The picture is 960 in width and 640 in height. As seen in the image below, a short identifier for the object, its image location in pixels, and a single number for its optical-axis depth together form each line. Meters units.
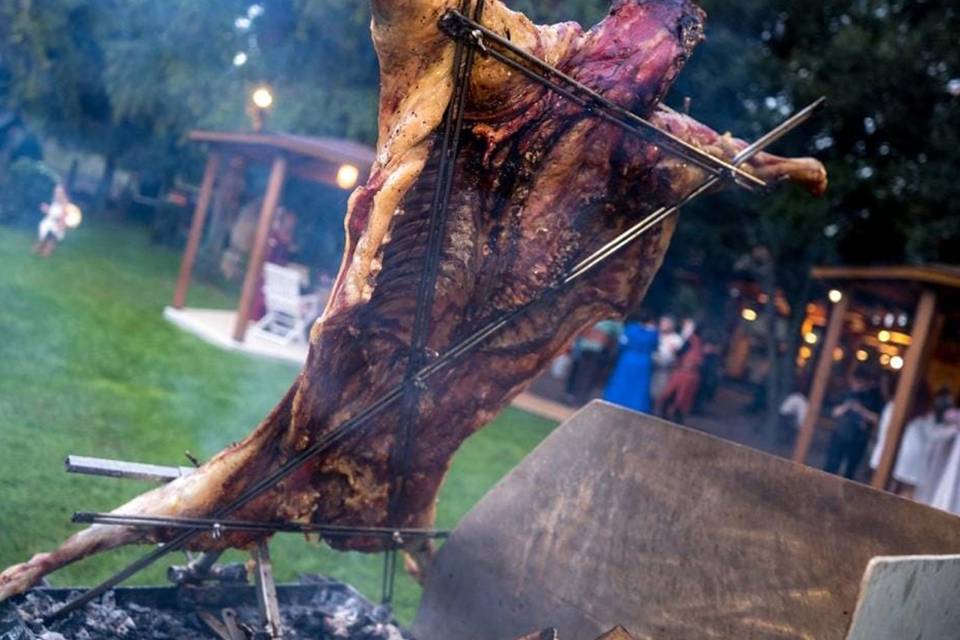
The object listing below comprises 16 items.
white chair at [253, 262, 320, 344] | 12.77
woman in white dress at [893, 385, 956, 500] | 9.33
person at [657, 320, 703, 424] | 13.71
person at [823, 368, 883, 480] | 10.91
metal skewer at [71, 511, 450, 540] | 2.57
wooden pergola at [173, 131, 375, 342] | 11.73
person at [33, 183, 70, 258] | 14.29
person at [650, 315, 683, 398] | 13.01
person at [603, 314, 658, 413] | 10.13
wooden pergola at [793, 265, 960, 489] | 9.23
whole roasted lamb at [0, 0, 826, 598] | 2.47
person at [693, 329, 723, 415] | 17.47
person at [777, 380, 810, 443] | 13.81
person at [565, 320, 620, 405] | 15.10
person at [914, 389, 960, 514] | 8.96
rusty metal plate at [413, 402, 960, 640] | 2.50
